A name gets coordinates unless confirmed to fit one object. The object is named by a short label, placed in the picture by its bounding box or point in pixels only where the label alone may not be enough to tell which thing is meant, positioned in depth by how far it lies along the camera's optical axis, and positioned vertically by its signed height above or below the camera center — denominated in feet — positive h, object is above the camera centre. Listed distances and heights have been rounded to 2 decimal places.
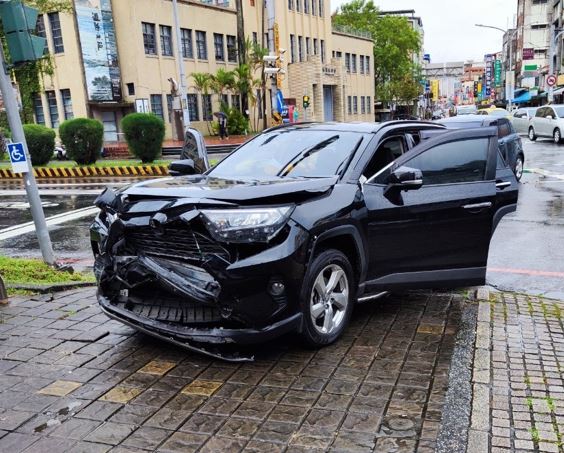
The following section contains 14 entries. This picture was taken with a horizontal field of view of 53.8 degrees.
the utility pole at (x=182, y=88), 93.30 +2.45
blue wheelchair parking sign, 22.58 -1.70
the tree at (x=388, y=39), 228.84 +20.57
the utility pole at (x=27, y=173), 22.24 -2.52
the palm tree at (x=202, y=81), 119.75 +4.43
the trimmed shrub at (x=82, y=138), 74.04 -3.81
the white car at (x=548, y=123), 84.58 -6.36
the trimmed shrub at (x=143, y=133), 73.82 -3.63
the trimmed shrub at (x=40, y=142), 75.72 -4.14
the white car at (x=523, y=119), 102.10 -6.50
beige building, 111.04 +10.46
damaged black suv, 12.31 -3.27
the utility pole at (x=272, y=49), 91.30 +8.02
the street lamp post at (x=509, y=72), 158.61 +3.43
